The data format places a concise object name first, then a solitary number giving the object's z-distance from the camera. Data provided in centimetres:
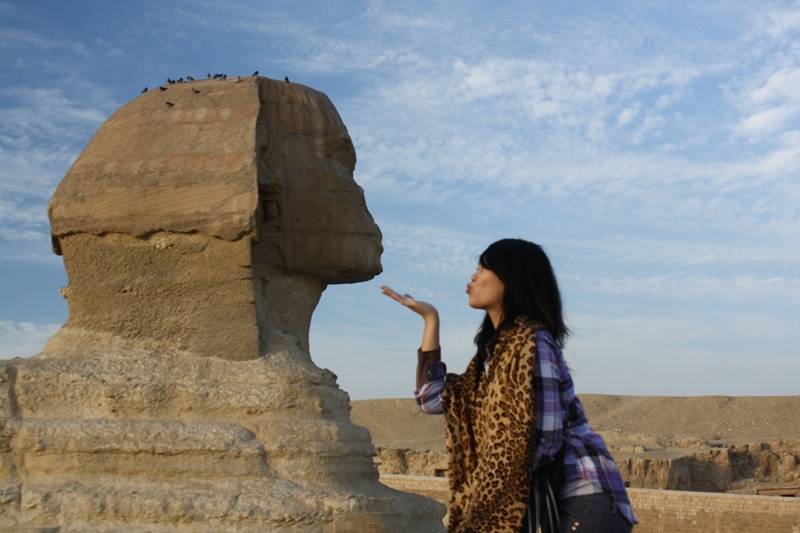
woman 284
